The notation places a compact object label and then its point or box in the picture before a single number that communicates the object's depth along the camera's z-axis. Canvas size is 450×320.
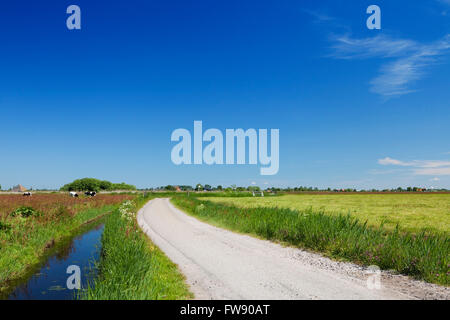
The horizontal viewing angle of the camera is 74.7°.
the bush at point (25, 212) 20.18
